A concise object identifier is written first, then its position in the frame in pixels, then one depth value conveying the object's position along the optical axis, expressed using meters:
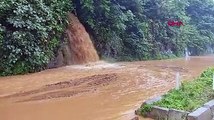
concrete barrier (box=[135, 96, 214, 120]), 3.39
